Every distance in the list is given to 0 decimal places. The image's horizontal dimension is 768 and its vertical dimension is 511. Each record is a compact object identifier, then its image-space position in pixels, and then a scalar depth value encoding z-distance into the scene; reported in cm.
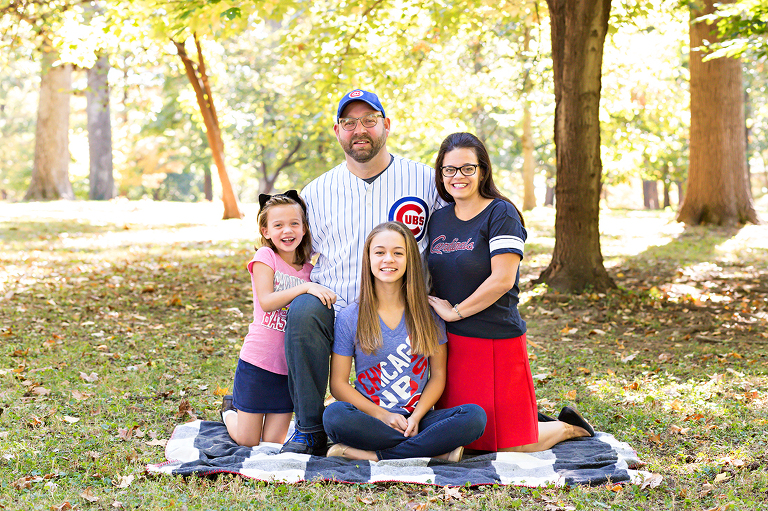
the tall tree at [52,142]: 1952
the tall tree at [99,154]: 2448
